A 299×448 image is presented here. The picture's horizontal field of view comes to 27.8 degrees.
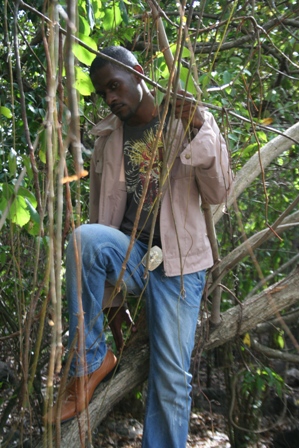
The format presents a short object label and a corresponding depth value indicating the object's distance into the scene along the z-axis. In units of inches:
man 93.5
